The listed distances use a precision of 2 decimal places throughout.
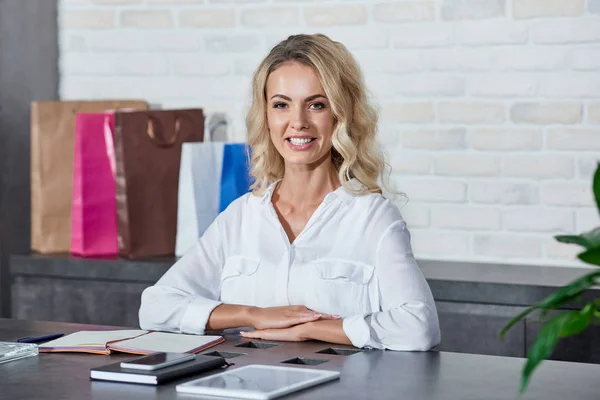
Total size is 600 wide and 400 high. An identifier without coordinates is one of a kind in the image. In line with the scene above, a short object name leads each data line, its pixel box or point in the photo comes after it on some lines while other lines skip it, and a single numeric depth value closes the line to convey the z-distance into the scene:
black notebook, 1.87
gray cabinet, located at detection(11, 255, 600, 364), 2.96
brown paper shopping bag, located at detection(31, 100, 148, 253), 3.71
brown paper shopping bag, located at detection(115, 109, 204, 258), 3.56
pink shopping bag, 3.63
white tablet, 1.75
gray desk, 1.78
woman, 2.54
